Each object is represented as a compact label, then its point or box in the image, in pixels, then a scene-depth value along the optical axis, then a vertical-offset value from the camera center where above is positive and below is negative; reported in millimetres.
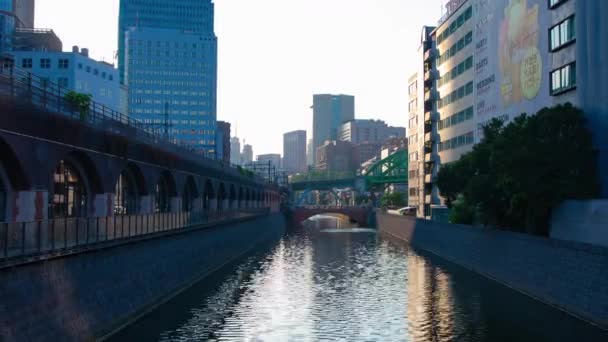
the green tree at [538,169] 50938 +2169
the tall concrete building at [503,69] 54812 +15004
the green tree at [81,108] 42344 +5618
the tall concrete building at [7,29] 169375 +42475
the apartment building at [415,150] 137375 +10023
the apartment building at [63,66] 159875 +30633
